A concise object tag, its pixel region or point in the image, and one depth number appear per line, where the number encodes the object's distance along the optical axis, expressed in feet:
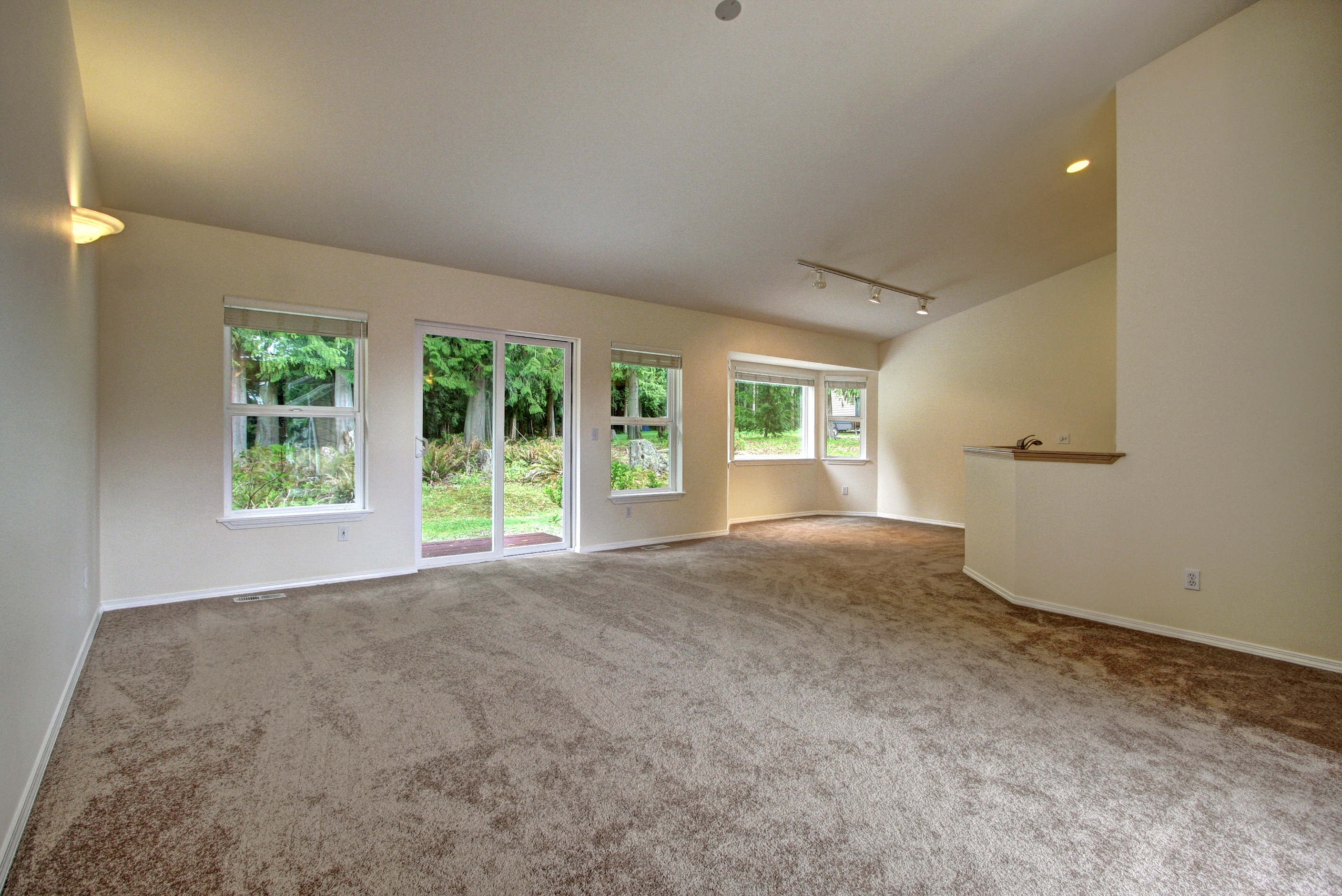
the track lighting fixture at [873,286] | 17.04
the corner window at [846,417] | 27.53
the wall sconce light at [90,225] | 8.35
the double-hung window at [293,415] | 13.00
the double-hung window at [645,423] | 19.06
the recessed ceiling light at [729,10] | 7.69
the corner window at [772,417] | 25.48
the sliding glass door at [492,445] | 15.66
